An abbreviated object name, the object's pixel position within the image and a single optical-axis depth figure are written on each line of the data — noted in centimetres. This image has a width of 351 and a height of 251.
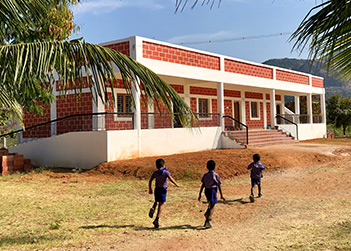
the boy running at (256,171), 764
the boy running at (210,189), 562
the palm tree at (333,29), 232
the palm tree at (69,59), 376
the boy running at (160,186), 561
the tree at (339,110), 3378
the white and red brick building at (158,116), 1369
